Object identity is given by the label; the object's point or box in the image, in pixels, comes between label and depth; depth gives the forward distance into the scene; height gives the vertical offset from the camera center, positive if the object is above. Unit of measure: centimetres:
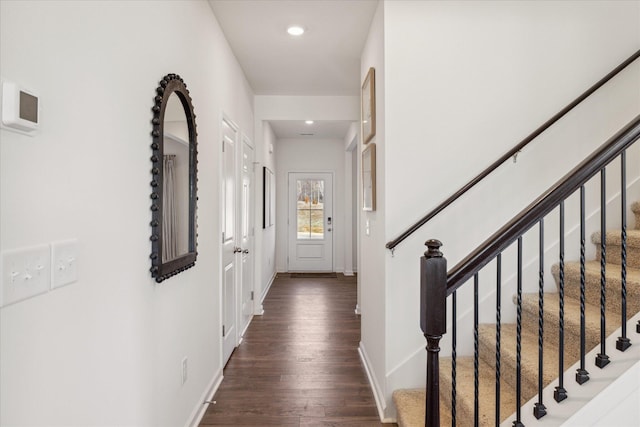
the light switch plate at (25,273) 89 -15
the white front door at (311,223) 779 -29
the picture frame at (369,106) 282 +73
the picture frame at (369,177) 282 +22
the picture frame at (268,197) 546 +15
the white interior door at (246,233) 409 -26
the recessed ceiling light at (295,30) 304 +131
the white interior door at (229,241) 324 -28
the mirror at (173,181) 175 +13
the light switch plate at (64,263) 107 -15
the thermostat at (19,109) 89 +22
